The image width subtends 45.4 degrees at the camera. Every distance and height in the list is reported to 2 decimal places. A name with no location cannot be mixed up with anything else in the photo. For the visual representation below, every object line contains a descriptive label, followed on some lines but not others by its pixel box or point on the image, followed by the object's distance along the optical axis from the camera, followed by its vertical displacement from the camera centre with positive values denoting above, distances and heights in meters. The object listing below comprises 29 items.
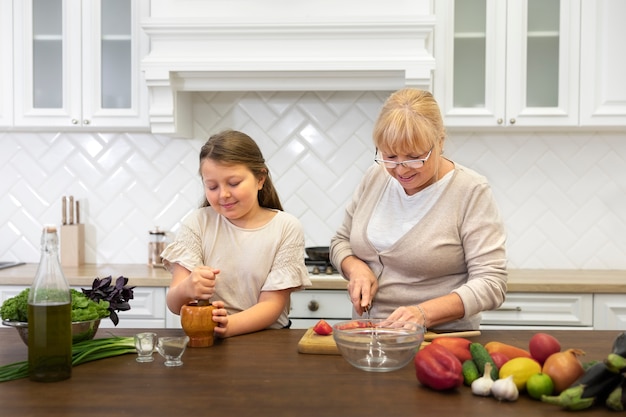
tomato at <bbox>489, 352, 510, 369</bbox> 1.44 -0.33
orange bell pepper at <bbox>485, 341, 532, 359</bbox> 1.49 -0.32
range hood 3.18 +0.64
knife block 3.58 -0.27
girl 1.99 -0.15
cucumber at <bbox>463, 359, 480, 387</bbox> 1.42 -0.35
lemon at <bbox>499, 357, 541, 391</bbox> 1.38 -0.33
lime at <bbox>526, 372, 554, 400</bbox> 1.34 -0.35
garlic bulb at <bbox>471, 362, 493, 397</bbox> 1.37 -0.36
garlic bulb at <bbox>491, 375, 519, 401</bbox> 1.34 -0.36
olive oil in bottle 1.47 -0.27
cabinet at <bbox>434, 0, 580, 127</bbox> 3.30 +0.57
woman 1.87 -0.11
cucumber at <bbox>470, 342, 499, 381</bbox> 1.42 -0.33
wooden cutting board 1.70 -0.35
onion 1.35 -0.32
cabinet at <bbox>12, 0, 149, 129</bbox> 3.41 +0.57
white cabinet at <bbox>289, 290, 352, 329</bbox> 3.14 -0.48
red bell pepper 1.38 -0.33
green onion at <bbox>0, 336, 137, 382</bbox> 1.50 -0.36
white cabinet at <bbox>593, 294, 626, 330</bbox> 3.08 -0.49
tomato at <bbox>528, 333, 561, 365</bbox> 1.45 -0.30
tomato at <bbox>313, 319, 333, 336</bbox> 1.78 -0.33
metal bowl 1.61 -0.31
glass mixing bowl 1.53 -0.32
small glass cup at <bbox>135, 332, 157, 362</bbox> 1.63 -0.34
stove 3.28 -0.34
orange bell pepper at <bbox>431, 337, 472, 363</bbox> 1.49 -0.32
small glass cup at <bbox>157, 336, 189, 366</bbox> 1.57 -0.34
